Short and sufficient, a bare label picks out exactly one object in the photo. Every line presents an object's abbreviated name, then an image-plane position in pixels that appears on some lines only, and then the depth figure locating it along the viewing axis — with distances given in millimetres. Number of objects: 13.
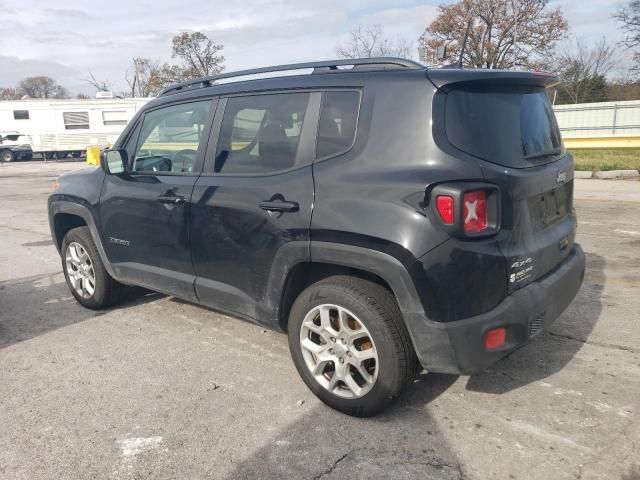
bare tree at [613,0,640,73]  32188
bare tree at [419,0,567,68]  37625
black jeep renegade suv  2602
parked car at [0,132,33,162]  31906
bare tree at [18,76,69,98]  80750
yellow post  23406
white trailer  30031
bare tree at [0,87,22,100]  79625
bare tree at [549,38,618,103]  37094
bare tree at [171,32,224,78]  49656
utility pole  37294
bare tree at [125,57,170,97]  53366
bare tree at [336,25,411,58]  34853
